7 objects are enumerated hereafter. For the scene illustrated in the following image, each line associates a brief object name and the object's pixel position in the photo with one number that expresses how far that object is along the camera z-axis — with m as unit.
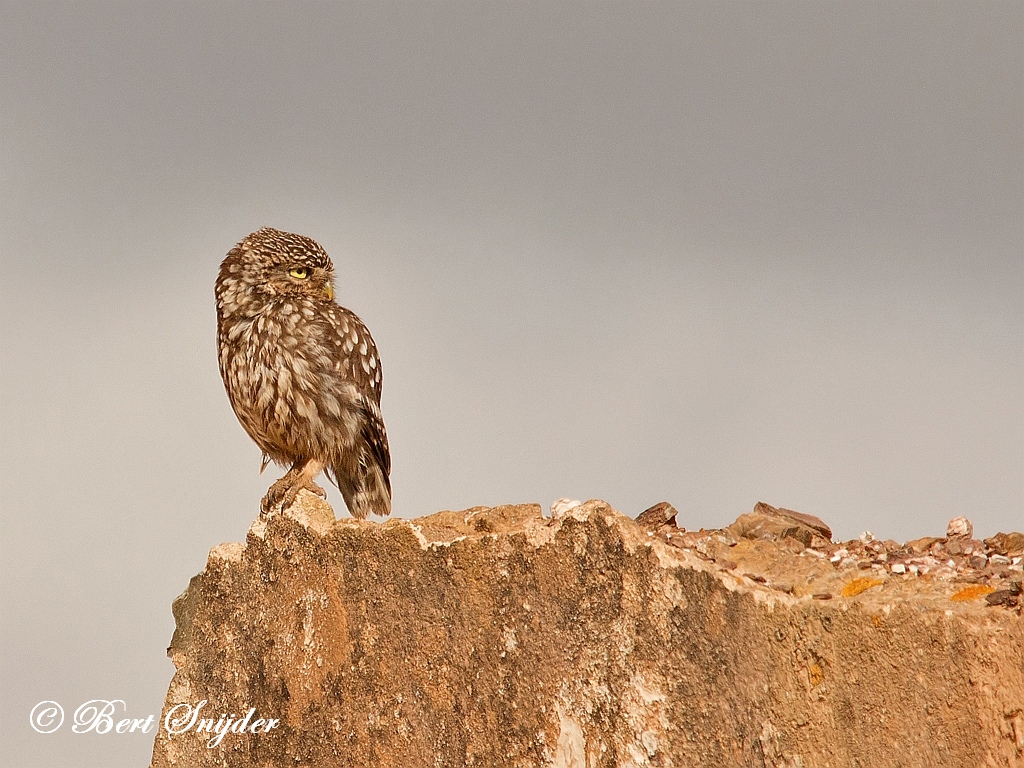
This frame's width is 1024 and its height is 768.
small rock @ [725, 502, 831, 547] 12.59
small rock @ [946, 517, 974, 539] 13.09
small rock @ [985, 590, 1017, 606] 10.48
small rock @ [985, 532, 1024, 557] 12.32
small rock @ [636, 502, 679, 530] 13.14
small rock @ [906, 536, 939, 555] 12.49
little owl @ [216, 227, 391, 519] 14.84
